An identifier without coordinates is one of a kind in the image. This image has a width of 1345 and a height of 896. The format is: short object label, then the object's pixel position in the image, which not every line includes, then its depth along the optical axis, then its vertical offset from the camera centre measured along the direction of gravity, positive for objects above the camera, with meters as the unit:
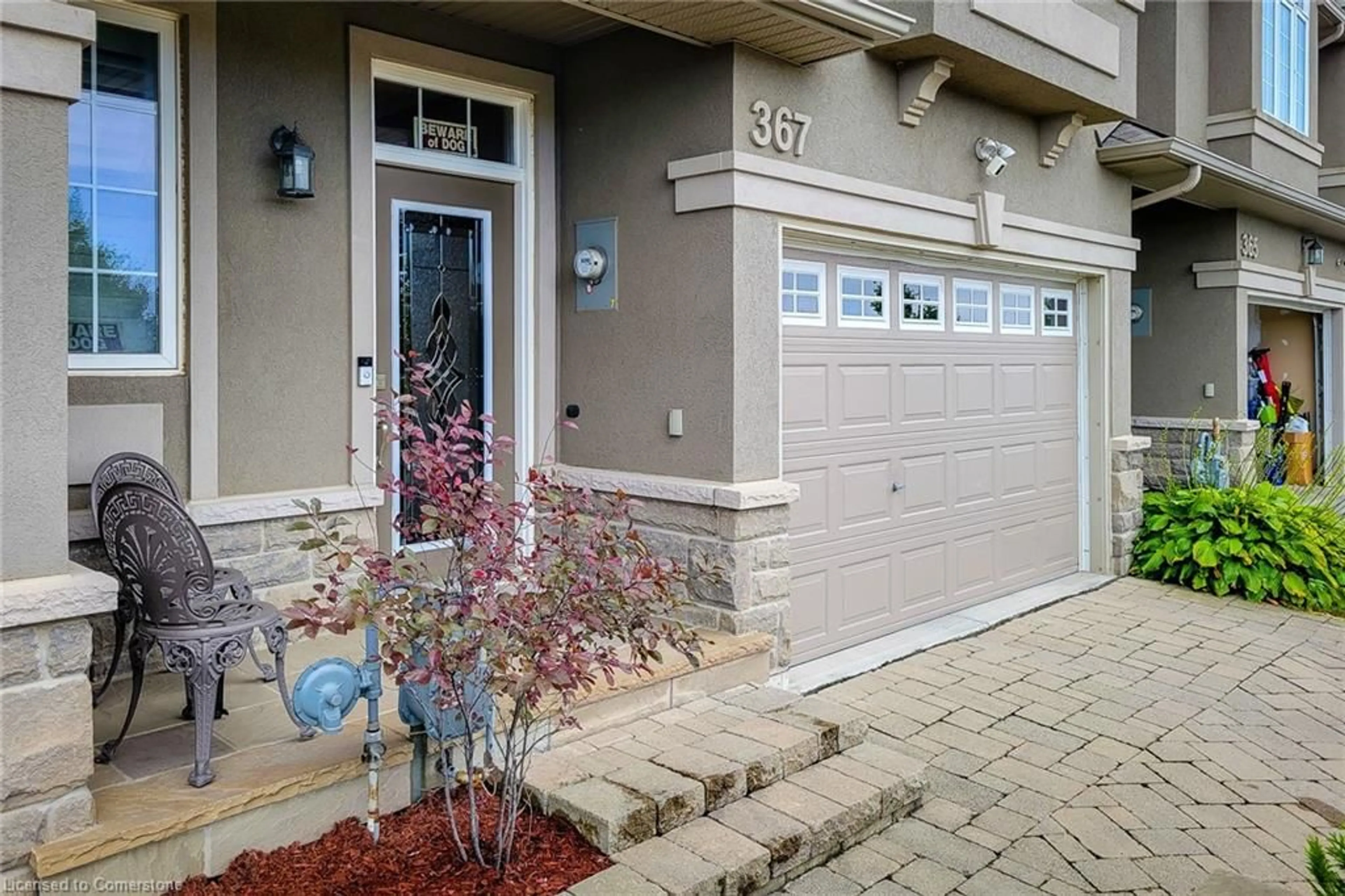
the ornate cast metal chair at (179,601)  2.96 -0.52
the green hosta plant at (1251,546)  7.28 -0.92
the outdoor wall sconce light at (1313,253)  10.38 +1.79
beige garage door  5.47 -0.09
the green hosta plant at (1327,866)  1.95 -0.88
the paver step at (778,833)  2.94 -1.32
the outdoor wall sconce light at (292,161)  4.26 +1.15
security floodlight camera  6.13 +1.68
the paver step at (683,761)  3.19 -1.20
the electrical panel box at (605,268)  5.16 +0.83
